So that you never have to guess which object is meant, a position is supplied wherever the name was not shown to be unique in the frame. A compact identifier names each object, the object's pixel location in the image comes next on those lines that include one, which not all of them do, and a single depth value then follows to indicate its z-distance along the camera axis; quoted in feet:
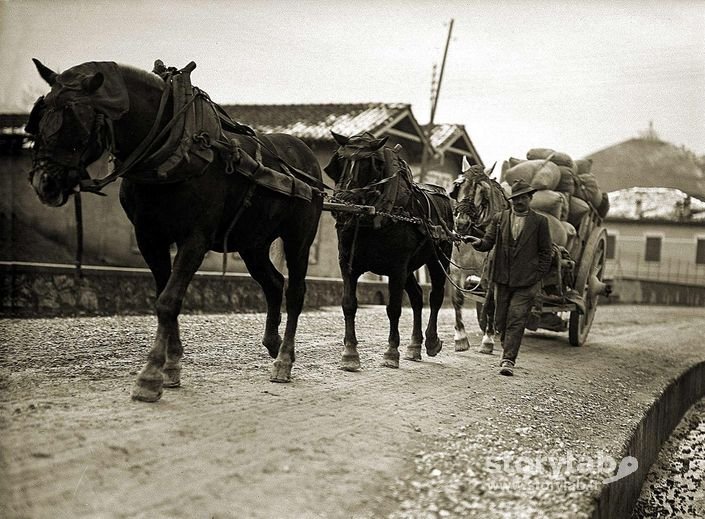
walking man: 24.56
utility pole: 65.82
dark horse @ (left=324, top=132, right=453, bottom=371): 21.24
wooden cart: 30.53
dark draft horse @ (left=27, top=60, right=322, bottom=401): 12.81
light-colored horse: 26.23
